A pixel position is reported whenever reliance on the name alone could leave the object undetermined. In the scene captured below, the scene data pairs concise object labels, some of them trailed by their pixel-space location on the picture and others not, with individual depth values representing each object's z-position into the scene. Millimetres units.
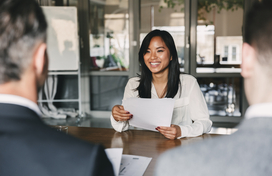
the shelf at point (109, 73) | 4731
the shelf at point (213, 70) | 4496
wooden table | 1250
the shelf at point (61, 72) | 4411
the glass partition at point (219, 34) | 4414
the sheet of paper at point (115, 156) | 984
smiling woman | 1854
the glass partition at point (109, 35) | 4730
